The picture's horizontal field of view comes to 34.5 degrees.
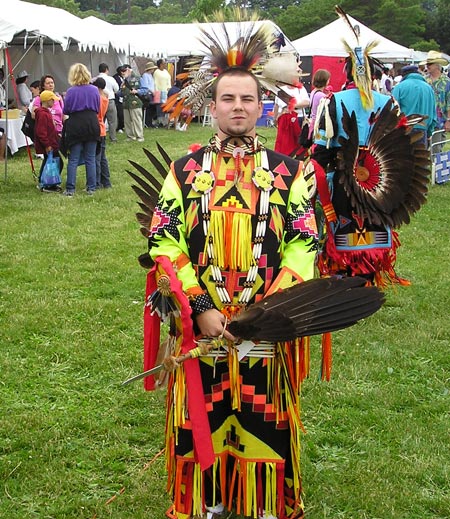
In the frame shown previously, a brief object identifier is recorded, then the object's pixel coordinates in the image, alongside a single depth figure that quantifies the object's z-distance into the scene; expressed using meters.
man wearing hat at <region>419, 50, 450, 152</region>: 10.48
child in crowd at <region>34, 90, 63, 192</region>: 9.62
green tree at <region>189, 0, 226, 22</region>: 30.56
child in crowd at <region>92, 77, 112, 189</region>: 10.02
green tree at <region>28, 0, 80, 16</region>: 51.03
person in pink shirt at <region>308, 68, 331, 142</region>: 7.98
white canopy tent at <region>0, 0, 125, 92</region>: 11.37
